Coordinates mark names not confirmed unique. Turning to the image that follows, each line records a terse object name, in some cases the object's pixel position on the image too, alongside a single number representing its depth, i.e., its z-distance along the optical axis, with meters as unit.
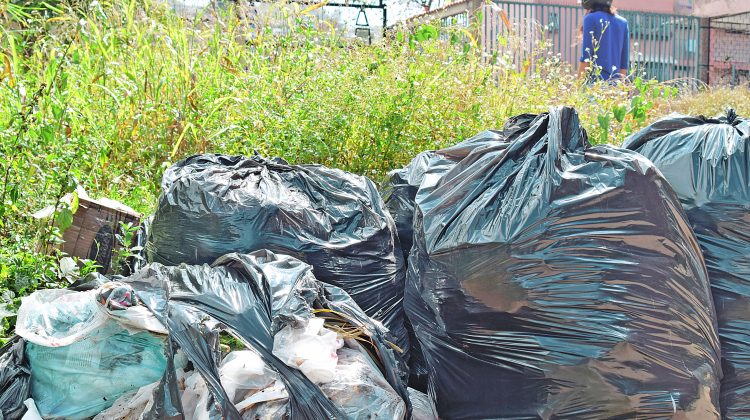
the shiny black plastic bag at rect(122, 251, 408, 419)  1.70
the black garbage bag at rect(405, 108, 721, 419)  1.73
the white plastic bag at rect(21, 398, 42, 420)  1.87
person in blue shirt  5.32
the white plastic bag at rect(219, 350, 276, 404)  1.76
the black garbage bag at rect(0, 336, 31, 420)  1.90
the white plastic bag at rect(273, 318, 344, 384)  1.71
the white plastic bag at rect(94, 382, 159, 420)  1.83
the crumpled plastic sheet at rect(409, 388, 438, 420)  2.09
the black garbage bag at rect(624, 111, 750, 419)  1.91
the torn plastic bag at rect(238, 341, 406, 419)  1.74
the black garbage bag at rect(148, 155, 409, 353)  2.26
